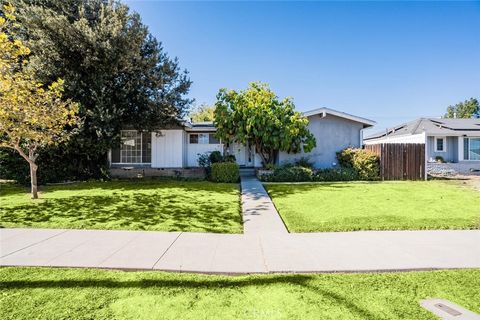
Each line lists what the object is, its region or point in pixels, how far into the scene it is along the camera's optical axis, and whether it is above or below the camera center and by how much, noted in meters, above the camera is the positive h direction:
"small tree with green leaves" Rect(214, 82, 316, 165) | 15.20 +2.19
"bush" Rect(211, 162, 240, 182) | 14.15 -0.78
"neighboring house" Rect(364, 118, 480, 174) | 20.70 +1.02
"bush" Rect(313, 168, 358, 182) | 14.61 -0.99
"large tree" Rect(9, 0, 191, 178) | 12.43 +4.68
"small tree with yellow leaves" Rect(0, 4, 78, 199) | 7.08 +1.57
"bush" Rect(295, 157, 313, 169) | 16.51 -0.35
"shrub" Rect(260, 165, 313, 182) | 14.42 -0.97
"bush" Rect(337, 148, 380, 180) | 15.02 -0.44
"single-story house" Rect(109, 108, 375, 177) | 17.23 +0.78
